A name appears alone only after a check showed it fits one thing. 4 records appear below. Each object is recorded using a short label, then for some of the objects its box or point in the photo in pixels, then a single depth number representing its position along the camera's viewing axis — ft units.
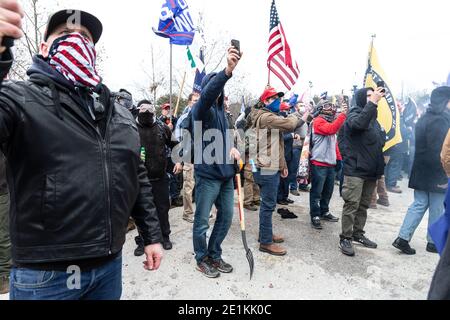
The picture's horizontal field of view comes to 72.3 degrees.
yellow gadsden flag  18.33
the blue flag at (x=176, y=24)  22.07
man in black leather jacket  4.77
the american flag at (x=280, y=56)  15.61
